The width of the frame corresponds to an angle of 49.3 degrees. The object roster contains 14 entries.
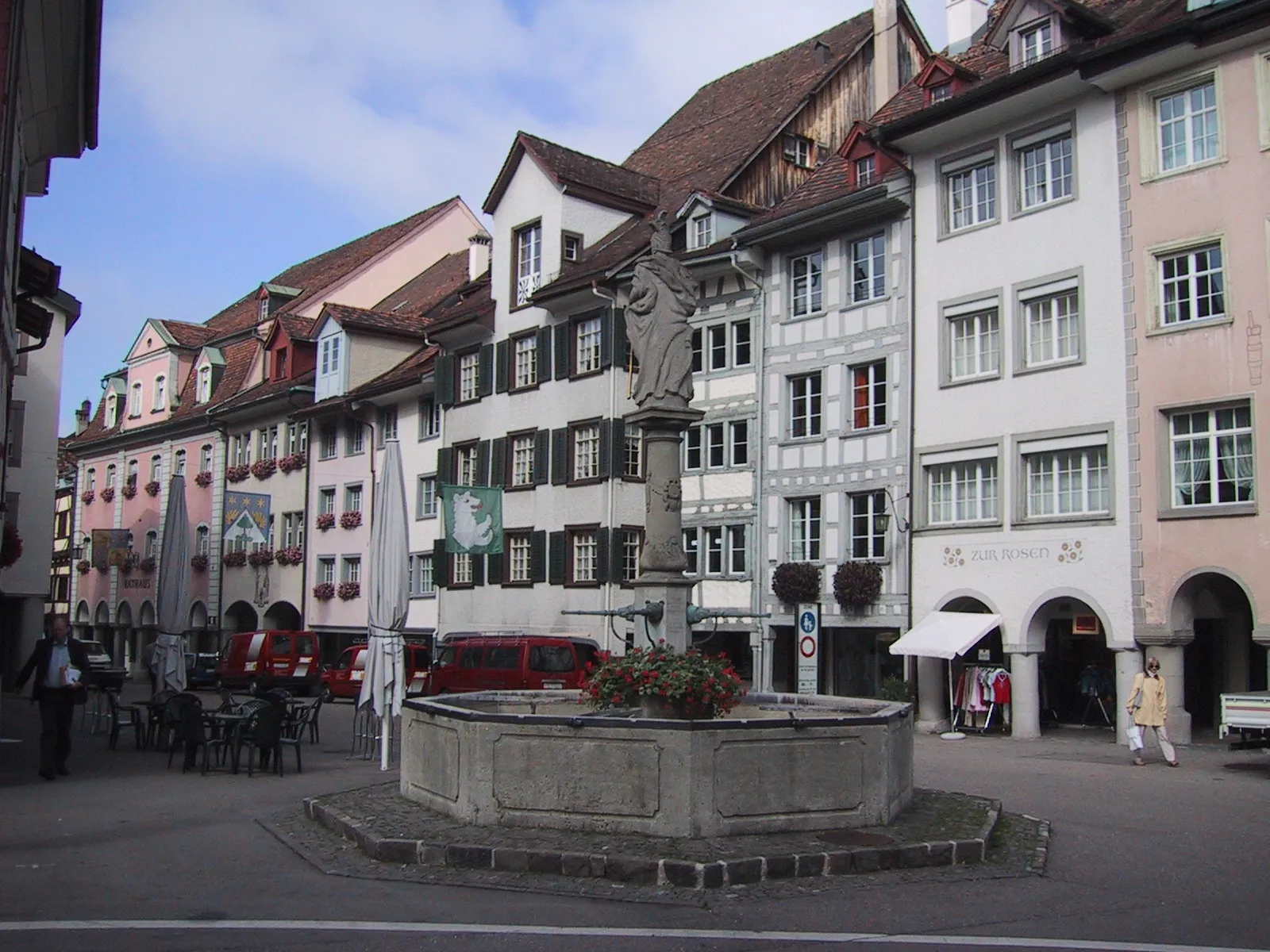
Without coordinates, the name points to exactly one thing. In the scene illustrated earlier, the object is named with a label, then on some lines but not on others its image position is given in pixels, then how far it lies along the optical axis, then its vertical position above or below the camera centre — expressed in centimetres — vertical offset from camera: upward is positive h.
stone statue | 1464 +339
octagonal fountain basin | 1052 -104
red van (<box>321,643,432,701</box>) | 3606 -91
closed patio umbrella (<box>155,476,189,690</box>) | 2206 +55
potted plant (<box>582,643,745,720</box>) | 1160 -39
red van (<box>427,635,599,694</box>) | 2752 -51
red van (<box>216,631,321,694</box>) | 3884 -80
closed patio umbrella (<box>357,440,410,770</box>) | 1848 +53
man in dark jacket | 1602 -61
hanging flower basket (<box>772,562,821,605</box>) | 3097 +128
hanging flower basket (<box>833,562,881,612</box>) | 2947 +120
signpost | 2397 -15
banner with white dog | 3534 +300
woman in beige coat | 1986 -86
